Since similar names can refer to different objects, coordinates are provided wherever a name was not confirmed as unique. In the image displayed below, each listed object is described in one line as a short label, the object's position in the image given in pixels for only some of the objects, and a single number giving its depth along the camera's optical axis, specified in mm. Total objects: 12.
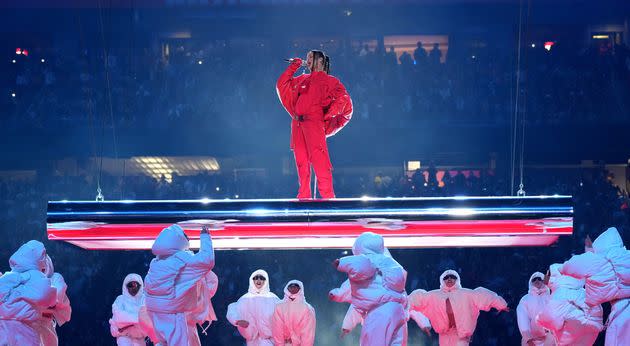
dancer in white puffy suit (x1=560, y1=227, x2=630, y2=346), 14469
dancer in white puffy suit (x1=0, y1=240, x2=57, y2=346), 14695
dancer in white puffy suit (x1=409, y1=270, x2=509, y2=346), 18437
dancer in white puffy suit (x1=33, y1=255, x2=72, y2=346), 15789
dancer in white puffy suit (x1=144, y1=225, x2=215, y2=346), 13953
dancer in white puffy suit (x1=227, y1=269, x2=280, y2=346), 19594
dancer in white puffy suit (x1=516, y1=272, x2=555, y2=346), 18906
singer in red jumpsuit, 16297
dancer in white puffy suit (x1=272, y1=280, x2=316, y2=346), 19219
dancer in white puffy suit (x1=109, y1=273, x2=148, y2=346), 18219
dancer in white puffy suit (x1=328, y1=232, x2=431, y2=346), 14391
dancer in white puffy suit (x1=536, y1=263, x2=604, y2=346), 15609
